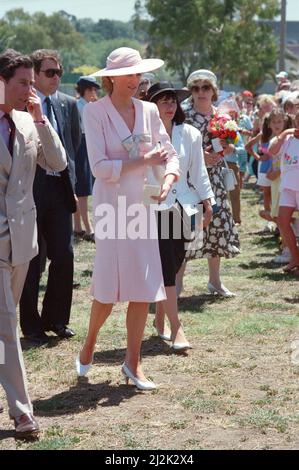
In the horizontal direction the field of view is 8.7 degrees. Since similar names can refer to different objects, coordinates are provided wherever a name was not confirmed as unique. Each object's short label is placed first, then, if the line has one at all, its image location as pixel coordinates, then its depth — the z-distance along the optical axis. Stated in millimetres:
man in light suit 10356
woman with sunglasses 16478
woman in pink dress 11720
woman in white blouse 13930
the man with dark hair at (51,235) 14597
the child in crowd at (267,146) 22133
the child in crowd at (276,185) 21817
